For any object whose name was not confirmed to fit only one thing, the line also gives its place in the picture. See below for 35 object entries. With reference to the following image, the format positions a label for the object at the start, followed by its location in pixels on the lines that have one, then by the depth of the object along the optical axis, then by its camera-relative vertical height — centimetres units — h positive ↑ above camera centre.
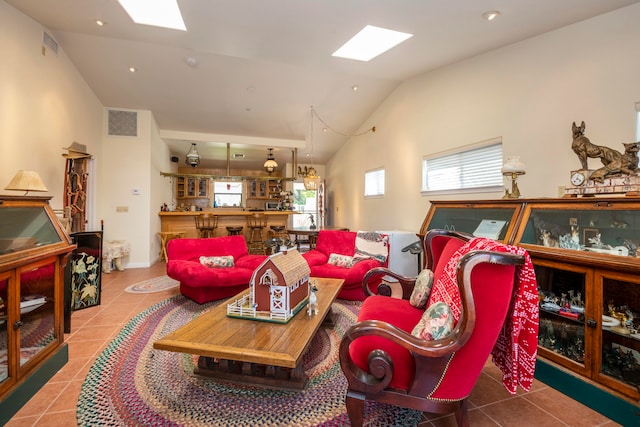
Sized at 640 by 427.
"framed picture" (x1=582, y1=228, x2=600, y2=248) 189 -15
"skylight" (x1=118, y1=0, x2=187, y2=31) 303 +220
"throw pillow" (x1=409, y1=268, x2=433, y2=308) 202 -56
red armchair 120 -65
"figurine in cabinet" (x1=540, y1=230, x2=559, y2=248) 204 -20
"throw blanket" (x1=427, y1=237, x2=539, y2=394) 124 -50
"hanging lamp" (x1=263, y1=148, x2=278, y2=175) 734 +124
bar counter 652 -17
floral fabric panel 323 -79
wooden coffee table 155 -76
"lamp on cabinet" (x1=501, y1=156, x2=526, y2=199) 267 +40
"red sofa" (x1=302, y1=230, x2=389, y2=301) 351 -67
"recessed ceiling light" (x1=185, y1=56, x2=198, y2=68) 428 +232
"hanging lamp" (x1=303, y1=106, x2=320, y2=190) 604 +69
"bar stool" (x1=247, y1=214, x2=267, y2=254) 685 -48
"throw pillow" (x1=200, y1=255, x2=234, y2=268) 367 -64
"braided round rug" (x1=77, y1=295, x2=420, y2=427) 161 -116
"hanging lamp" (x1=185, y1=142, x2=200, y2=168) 687 +136
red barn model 199 -58
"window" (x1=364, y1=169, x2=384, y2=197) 600 +66
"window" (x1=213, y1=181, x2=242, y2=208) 921 +62
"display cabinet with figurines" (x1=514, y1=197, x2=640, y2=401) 168 -48
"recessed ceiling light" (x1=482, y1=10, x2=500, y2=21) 264 +187
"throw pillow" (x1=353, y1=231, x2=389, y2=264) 378 -46
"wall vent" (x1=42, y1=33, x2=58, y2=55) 340 +212
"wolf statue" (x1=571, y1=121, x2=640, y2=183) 193 +42
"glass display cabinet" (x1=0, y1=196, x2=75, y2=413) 167 -49
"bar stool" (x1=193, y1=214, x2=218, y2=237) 662 -27
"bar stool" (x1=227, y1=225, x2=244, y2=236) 683 -41
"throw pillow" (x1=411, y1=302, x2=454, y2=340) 130 -53
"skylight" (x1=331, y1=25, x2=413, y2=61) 318 +204
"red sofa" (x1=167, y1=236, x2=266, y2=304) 327 -68
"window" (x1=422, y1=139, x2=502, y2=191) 357 +61
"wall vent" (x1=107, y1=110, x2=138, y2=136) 538 +172
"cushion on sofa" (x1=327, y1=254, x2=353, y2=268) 383 -65
